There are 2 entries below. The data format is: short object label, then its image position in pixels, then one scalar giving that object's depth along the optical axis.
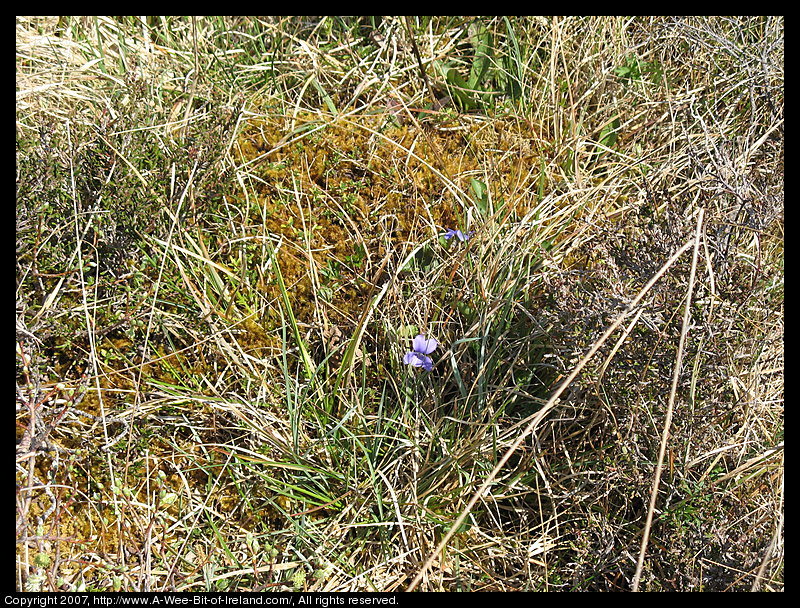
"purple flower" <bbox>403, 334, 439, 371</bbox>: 0.79
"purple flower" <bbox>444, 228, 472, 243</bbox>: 0.83
